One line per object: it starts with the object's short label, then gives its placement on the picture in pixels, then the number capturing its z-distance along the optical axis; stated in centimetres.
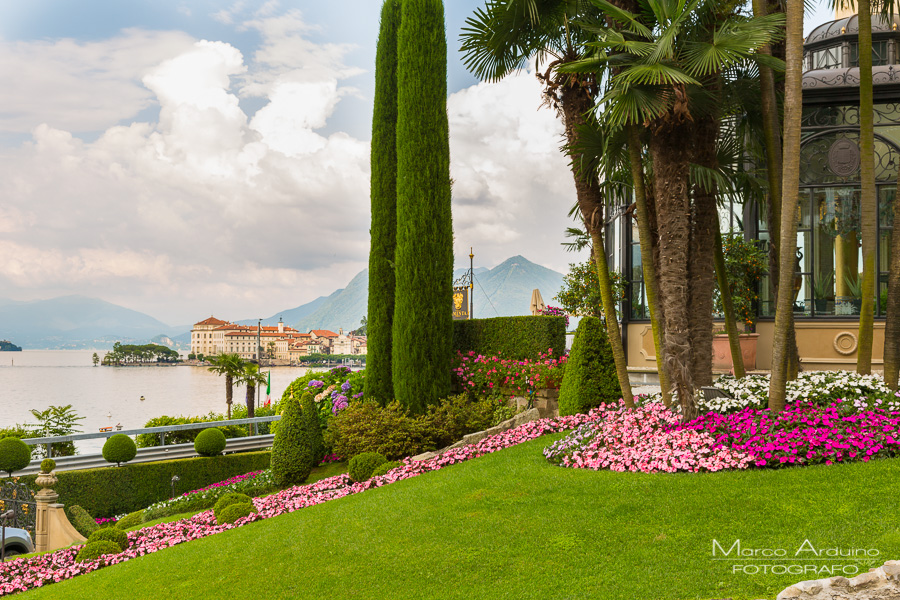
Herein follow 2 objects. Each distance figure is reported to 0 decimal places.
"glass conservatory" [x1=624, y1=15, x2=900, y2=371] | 1223
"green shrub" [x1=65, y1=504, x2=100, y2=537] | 1035
